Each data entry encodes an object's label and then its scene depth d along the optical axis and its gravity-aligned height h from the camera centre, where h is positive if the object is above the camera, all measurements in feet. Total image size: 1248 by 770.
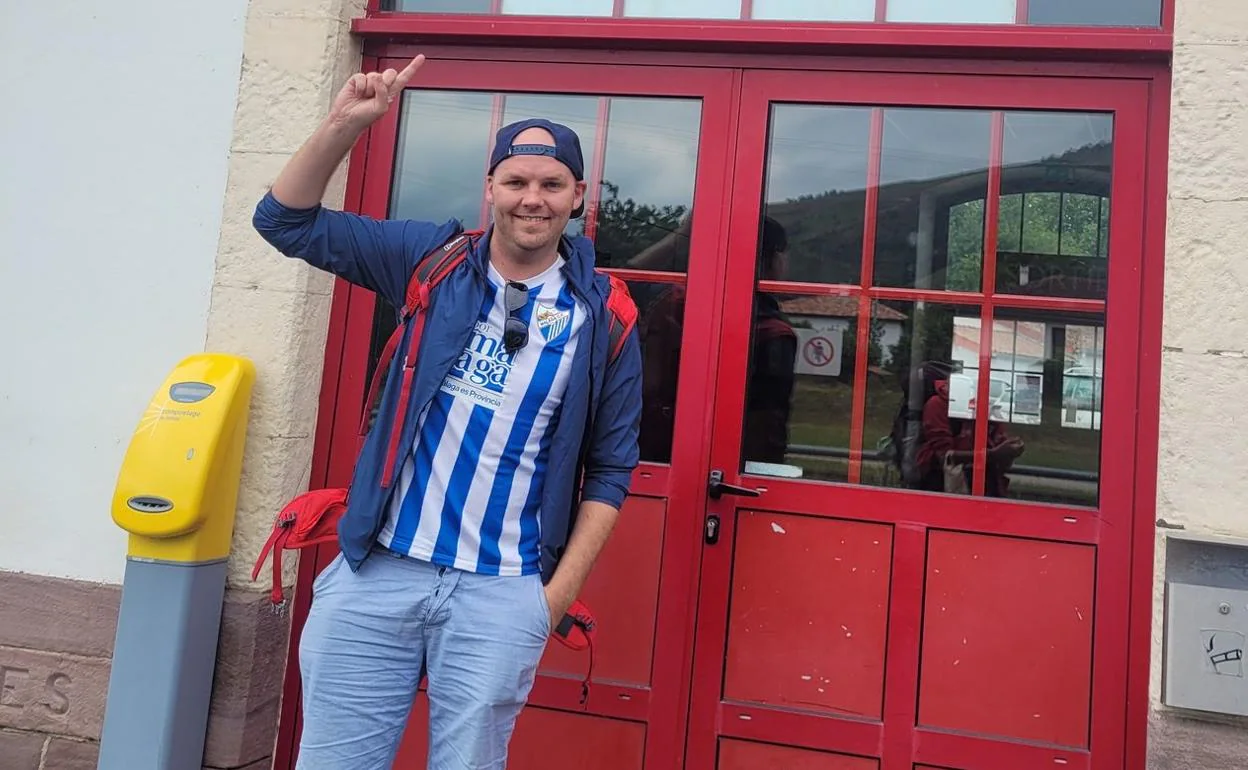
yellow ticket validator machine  8.68 -1.74
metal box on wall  7.71 -1.22
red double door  8.86 +0.29
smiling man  6.26 -0.39
